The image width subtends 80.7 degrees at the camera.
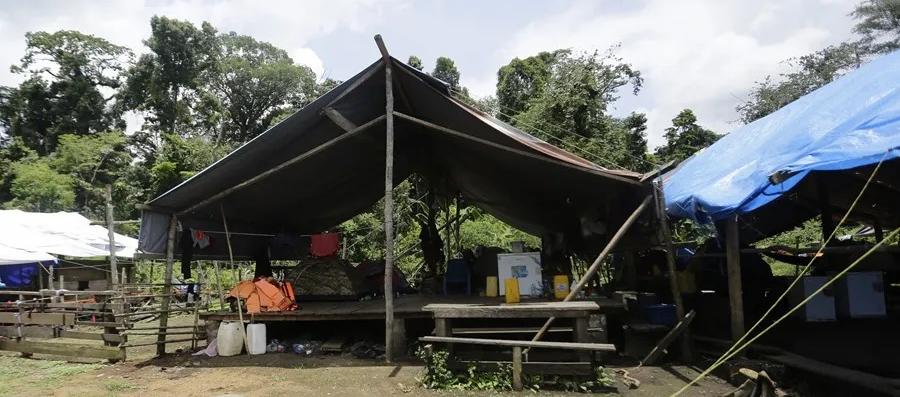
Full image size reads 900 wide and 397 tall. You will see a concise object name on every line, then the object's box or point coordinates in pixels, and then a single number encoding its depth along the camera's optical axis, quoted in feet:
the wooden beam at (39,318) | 27.63
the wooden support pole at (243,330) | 24.17
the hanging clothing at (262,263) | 35.94
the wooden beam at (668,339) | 20.02
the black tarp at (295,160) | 22.90
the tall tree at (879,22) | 78.92
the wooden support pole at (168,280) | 25.36
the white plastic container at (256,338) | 24.26
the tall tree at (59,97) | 112.57
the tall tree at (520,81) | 75.66
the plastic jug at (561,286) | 23.40
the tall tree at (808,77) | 77.15
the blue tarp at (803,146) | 13.85
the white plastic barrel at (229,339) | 24.06
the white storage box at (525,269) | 25.32
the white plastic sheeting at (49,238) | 46.78
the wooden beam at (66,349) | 24.69
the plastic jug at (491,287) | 27.94
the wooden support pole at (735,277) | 18.93
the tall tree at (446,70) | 93.86
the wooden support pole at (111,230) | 38.79
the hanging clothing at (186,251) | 27.48
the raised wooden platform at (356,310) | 22.79
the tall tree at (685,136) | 92.58
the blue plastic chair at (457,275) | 32.68
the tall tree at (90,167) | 94.38
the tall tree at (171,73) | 113.60
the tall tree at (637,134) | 82.05
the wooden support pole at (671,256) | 20.72
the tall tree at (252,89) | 119.34
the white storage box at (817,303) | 25.39
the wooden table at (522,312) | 18.28
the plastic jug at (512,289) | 20.70
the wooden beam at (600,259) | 19.20
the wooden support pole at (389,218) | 21.68
